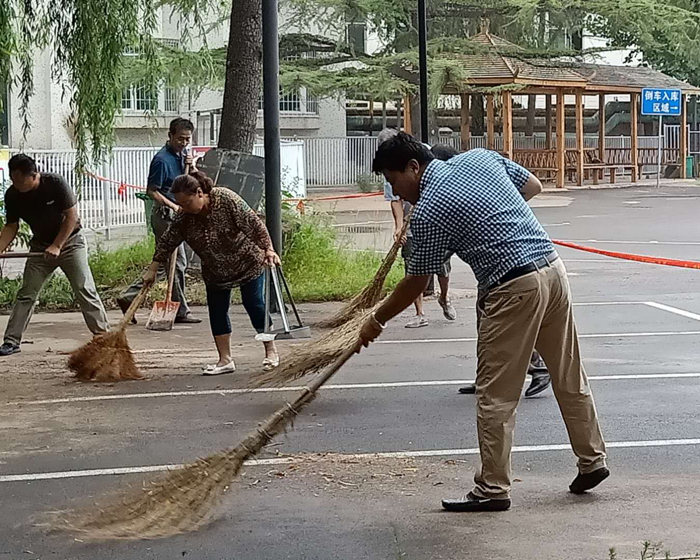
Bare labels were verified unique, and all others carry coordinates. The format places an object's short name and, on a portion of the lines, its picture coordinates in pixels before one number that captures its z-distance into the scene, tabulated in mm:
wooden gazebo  34406
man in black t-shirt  9953
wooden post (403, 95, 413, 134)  35438
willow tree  11039
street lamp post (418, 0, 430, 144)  13523
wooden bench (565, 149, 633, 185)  40656
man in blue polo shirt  11742
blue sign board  38719
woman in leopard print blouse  8781
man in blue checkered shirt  5457
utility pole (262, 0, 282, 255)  12258
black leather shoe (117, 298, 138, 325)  11852
